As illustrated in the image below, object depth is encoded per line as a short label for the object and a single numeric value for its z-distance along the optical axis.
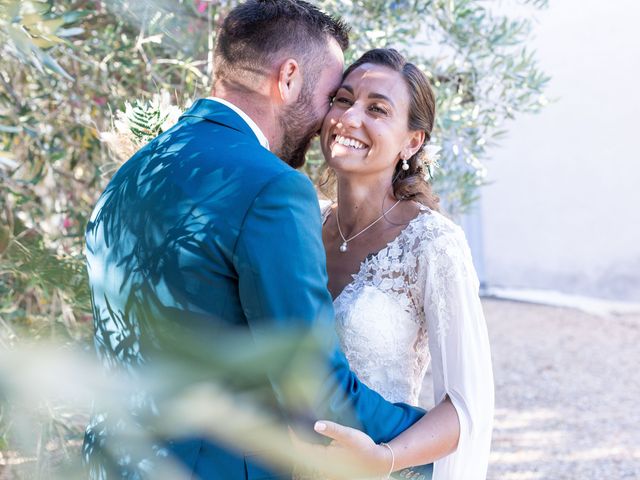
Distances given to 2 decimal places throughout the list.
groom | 1.56
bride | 2.15
